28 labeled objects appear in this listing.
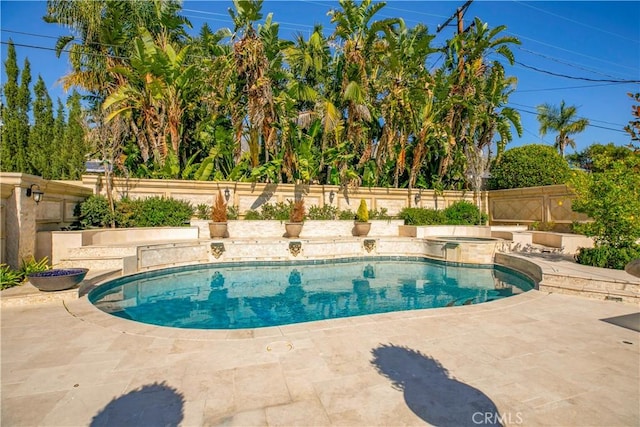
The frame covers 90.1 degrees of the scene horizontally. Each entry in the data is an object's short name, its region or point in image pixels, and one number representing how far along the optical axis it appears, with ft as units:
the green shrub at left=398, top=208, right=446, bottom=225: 56.34
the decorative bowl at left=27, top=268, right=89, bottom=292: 19.97
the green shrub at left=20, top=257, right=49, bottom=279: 24.28
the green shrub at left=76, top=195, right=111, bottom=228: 38.27
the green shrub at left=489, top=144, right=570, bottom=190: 58.23
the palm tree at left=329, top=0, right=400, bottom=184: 51.52
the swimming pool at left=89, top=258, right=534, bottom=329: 22.17
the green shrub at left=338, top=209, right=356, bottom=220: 54.70
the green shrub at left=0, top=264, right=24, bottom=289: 21.72
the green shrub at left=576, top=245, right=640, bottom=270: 27.79
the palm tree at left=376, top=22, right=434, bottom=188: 54.44
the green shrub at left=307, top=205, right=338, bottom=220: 52.80
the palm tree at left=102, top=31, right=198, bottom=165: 43.98
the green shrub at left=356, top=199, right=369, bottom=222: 50.72
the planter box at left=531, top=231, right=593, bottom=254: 38.50
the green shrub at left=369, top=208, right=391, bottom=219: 56.76
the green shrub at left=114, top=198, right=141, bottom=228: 41.65
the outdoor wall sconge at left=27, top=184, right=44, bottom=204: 26.22
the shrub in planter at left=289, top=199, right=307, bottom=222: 46.98
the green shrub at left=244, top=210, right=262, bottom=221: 49.42
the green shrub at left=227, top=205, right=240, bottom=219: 48.46
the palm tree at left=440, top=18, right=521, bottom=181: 57.21
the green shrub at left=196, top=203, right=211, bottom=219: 47.65
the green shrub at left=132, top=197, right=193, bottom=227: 43.09
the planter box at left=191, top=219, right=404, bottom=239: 46.42
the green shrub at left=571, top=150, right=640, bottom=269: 28.12
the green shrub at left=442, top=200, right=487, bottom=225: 59.21
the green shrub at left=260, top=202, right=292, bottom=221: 50.19
